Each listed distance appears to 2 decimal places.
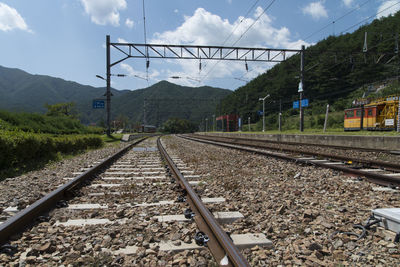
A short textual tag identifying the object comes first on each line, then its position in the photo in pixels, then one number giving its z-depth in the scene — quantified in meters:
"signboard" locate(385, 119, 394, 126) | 21.68
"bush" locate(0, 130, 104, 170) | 6.86
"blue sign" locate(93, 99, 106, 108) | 23.25
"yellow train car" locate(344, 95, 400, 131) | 22.22
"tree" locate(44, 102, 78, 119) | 60.02
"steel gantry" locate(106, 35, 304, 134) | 19.77
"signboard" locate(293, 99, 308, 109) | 21.93
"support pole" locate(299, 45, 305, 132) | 21.89
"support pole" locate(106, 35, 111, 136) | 21.18
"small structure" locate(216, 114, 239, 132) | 59.16
